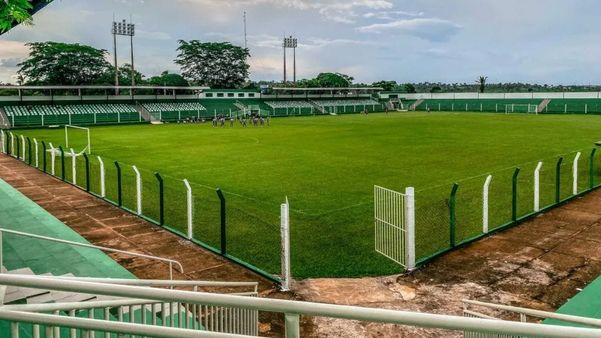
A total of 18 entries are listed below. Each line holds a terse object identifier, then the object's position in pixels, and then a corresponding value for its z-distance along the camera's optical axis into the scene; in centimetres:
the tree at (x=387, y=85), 12092
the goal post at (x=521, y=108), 7782
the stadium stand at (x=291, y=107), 7969
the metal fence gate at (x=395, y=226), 955
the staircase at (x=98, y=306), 279
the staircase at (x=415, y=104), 9512
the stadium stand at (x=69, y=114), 5578
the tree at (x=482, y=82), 11255
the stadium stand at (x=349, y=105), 8606
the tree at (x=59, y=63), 8256
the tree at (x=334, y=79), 13052
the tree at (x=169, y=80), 10631
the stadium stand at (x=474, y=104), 8288
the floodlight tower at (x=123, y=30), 8354
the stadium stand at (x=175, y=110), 6650
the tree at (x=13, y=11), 771
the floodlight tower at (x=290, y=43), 10856
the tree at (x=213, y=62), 10888
